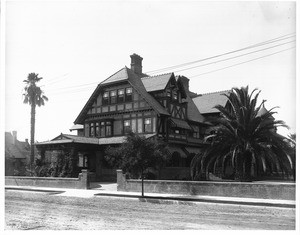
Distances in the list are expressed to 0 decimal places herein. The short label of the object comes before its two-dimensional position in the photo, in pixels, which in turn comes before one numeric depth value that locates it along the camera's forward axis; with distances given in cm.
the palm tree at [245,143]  2214
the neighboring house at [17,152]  6148
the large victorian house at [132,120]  3438
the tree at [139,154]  2281
